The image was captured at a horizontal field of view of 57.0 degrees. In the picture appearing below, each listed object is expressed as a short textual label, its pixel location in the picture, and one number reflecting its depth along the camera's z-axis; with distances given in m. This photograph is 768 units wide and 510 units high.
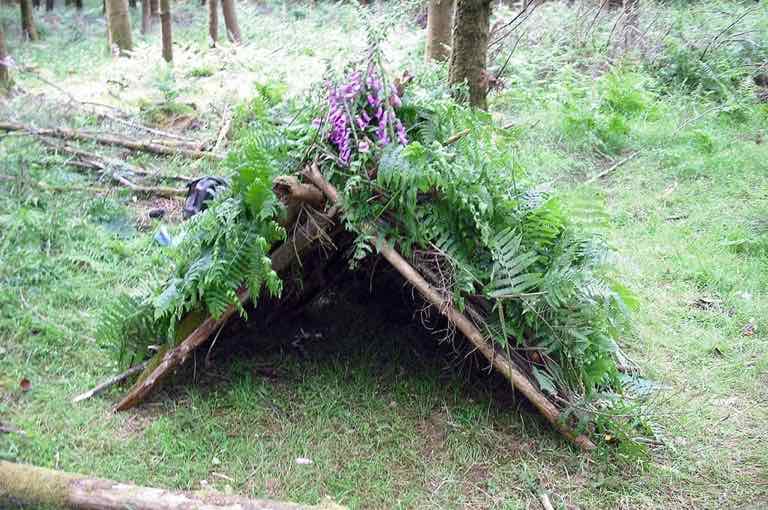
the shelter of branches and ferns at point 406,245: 3.77
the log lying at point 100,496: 3.07
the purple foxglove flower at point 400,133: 3.93
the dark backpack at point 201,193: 5.70
